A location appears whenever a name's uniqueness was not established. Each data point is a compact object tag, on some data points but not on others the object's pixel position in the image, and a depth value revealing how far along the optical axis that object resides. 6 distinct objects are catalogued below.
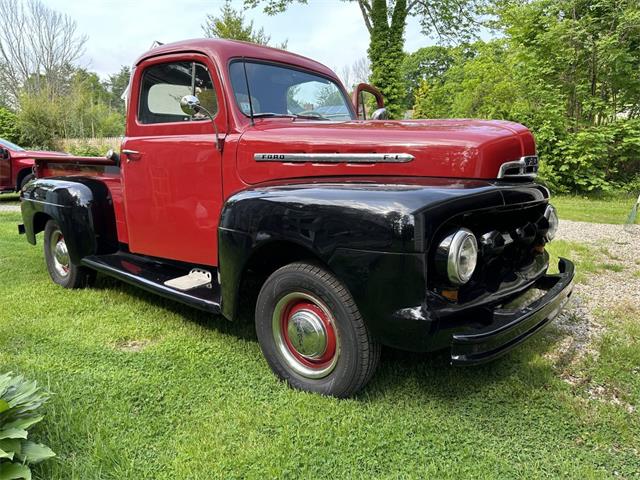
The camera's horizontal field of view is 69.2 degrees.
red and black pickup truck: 2.06
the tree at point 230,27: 15.57
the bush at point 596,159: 10.76
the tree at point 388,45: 13.19
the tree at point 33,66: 27.09
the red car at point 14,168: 10.03
